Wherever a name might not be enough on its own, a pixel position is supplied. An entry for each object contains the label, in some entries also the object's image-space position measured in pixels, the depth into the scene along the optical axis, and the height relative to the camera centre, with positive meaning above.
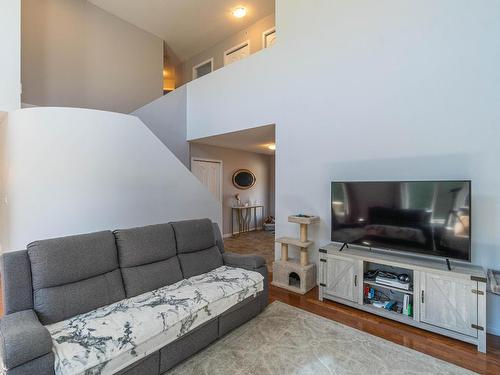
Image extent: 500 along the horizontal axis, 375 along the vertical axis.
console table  6.61 -0.83
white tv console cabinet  2.06 -0.99
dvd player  2.44 -0.98
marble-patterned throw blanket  1.38 -0.91
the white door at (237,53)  5.95 +3.28
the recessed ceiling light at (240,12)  5.27 +3.74
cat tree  3.16 -1.07
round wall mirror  6.71 +0.19
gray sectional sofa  1.36 -0.89
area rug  1.81 -1.33
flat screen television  2.25 -0.31
